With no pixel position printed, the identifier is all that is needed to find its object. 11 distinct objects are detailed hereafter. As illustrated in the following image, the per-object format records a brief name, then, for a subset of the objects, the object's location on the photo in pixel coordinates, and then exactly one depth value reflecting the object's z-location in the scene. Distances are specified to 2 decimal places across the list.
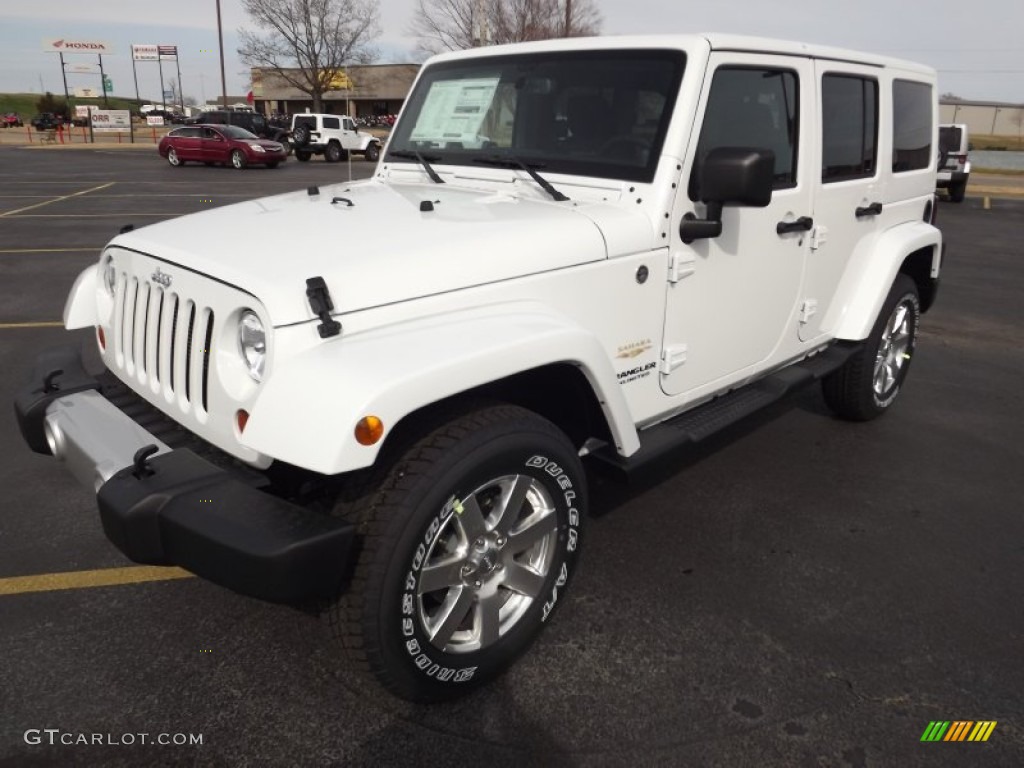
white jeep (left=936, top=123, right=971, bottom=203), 17.52
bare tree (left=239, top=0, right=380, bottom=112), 48.91
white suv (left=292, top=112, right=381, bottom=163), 30.09
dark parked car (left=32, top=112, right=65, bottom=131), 58.09
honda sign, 68.75
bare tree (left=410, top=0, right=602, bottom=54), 36.71
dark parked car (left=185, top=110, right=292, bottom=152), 34.75
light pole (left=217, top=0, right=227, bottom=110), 48.75
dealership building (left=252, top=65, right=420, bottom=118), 58.28
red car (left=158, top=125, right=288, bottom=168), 25.33
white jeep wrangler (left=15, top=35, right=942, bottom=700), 2.05
